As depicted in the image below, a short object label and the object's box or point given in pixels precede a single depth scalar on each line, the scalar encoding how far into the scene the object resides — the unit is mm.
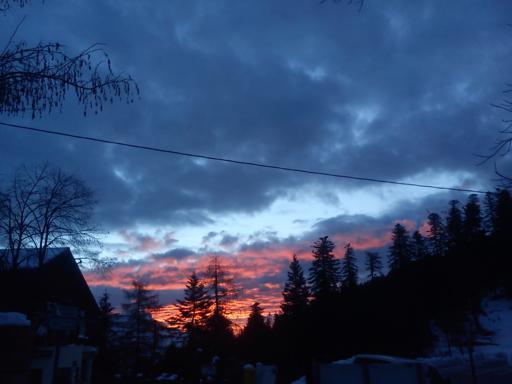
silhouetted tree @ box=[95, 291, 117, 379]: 40719
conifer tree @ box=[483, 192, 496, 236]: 62825
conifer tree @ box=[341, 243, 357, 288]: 68438
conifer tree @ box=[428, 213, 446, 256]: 74062
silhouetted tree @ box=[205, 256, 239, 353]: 47438
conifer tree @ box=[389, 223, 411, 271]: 70650
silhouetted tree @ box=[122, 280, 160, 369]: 52875
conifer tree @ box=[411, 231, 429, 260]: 70706
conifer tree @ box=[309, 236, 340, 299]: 59534
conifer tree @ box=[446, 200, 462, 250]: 64438
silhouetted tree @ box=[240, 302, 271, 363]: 45188
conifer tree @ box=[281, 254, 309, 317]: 55556
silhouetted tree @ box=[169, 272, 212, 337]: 55188
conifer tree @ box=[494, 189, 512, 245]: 29575
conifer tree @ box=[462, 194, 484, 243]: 54412
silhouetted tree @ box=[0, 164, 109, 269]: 20656
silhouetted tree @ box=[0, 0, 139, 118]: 4449
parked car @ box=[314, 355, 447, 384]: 11242
